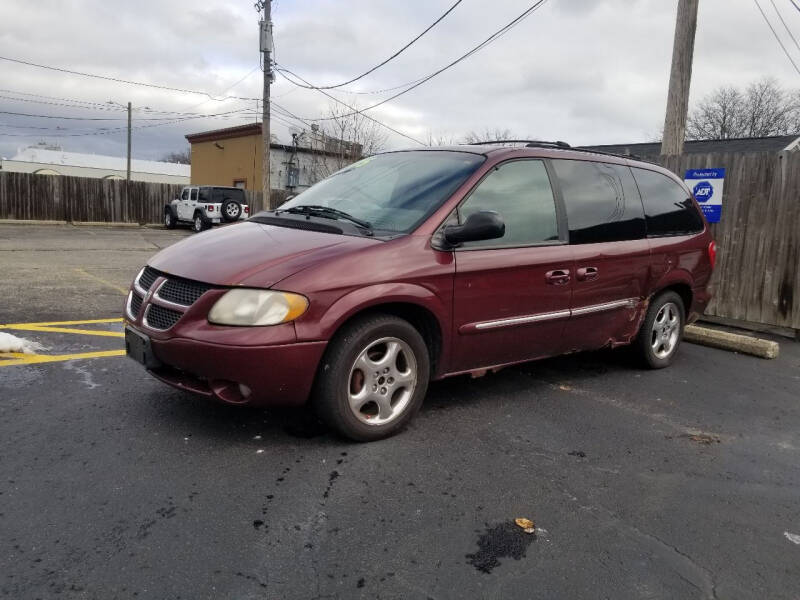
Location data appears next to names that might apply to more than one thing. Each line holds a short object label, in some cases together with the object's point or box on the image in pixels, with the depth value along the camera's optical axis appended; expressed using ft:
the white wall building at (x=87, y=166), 204.33
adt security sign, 24.41
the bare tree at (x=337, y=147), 111.24
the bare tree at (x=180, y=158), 323.20
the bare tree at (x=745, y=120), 159.02
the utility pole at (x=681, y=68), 26.43
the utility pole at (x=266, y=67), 76.43
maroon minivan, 10.36
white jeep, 77.05
